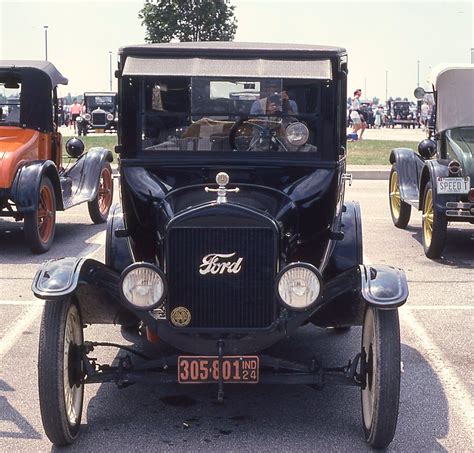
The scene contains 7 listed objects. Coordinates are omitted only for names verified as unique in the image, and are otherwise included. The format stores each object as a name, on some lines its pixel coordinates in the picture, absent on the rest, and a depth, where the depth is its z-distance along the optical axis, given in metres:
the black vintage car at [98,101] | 38.19
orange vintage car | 8.46
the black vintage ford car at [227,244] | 3.84
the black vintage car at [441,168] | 8.11
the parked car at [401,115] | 46.28
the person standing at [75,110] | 34.81
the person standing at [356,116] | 24.19
